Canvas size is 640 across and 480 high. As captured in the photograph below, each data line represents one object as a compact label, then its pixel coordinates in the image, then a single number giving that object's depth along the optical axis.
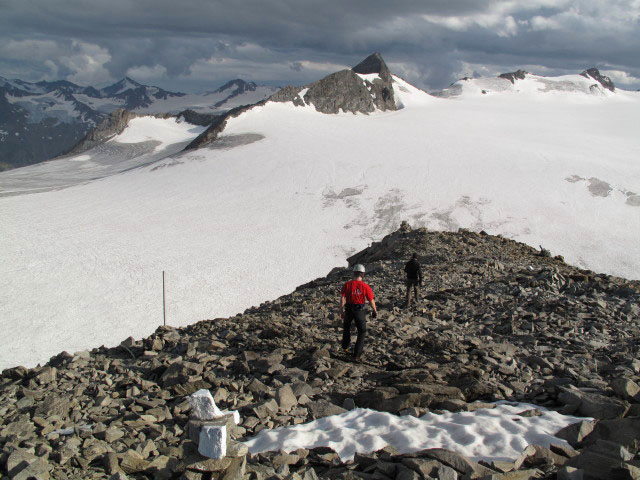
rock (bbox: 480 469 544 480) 4.46
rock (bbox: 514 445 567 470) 4.95
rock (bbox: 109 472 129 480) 4.58
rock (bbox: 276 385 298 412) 6.89
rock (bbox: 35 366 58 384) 7.93
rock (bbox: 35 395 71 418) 6.56
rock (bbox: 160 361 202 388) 7.76
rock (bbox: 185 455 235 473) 4.71
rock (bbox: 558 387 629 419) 6.05
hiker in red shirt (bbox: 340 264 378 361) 9.16
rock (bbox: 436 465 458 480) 4.58
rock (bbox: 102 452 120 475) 4.98
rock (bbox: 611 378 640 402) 6.32
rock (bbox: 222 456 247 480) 4.70
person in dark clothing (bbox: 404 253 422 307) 13.51
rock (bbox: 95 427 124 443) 5.69
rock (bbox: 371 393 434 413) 6.81
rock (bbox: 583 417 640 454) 5.05
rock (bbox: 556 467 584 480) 4.34
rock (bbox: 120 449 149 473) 5.02
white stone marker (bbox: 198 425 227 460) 4.72
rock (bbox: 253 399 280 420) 6.57
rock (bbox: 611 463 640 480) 4.11
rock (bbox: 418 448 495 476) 4.78
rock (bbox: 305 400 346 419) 6.77
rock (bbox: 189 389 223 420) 5.03
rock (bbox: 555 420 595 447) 5.46
